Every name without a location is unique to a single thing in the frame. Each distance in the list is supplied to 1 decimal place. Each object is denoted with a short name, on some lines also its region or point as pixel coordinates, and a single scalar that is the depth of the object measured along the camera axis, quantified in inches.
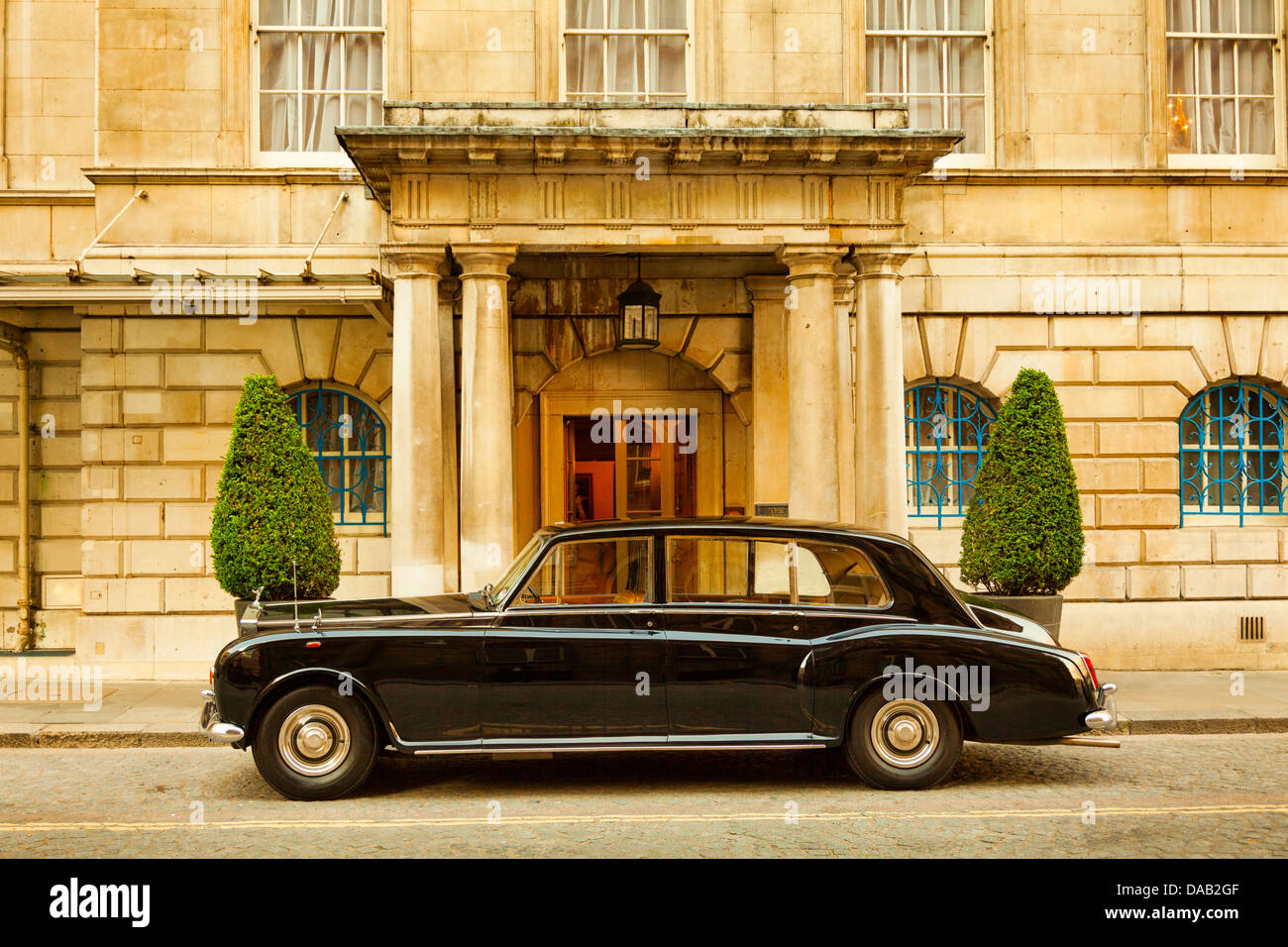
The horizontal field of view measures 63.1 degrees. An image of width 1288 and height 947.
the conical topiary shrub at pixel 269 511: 388.8
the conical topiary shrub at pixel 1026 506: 401.4
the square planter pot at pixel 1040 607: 390.6
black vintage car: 251.1
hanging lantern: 452.4
